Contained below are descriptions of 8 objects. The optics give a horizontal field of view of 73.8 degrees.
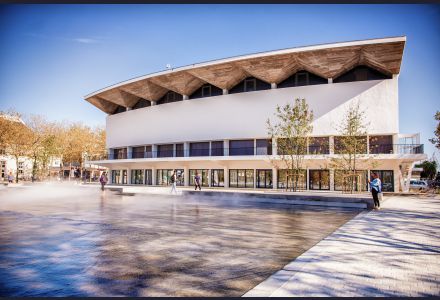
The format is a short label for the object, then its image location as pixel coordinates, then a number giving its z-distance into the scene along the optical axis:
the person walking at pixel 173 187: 22.34
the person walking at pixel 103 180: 24.53
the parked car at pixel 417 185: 31.08
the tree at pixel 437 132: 24.06
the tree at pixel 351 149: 20.96
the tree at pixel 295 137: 22.39
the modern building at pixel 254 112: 25.53
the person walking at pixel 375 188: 12.55
